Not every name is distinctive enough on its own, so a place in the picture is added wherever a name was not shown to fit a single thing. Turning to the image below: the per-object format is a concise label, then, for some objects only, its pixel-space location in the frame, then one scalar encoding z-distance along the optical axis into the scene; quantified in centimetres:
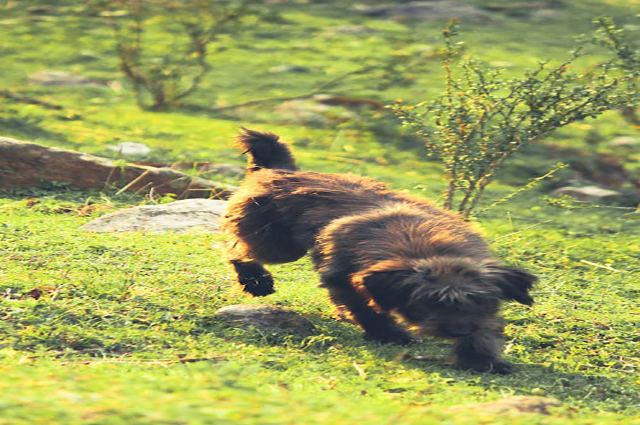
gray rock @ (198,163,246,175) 1853
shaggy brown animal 967
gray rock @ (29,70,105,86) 2514
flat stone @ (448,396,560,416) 753
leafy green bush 1441
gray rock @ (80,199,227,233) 1455
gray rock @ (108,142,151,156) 1909
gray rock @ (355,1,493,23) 3228
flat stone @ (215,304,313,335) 1052
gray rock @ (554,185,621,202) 1834
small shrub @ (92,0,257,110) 2397
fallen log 1627
